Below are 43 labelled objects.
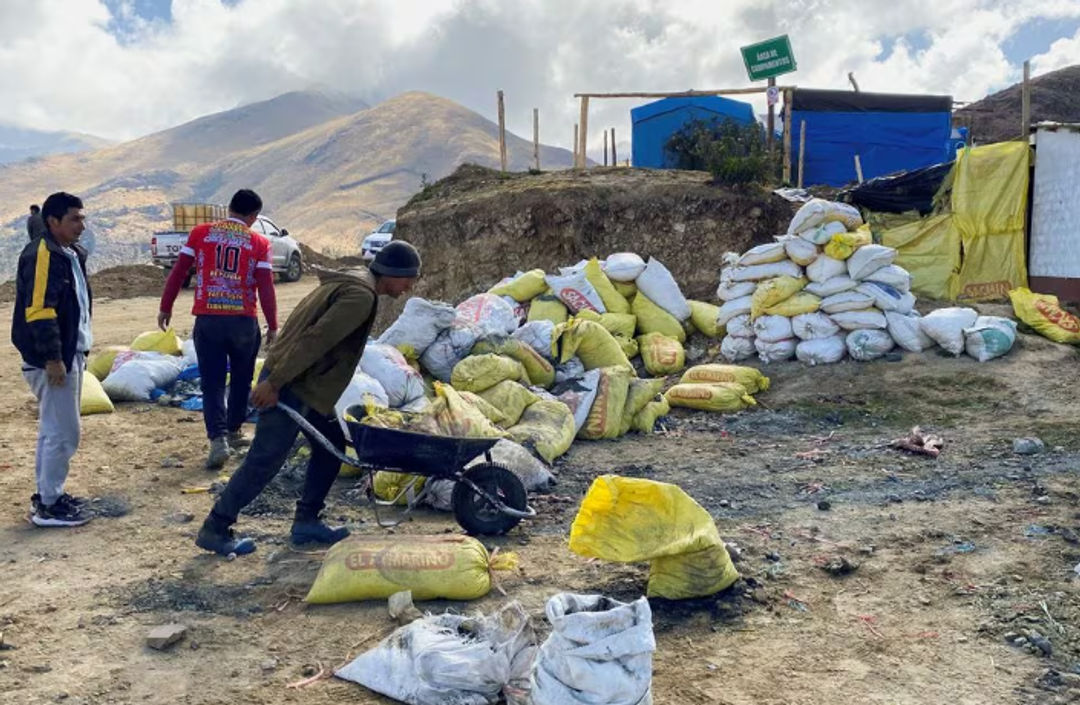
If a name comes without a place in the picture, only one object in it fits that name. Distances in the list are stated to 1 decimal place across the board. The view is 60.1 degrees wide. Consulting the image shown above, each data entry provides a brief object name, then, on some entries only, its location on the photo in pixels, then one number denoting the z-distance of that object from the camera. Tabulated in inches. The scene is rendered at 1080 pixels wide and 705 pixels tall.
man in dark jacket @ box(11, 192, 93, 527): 164.4
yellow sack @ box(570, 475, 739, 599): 135.3
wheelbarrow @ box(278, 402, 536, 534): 157.2
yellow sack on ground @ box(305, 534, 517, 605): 138.4
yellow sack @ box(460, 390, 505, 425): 227.5
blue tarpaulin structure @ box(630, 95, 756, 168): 659.4
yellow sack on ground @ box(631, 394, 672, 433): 260.4
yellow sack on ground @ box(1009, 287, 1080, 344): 318.7
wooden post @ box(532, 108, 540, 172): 608.1
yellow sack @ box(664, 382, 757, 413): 282.5
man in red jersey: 210.4
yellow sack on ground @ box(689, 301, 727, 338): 355.6
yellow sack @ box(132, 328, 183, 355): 314.8
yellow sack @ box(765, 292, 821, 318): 319.0
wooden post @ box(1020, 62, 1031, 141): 390.0
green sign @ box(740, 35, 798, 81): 528.1
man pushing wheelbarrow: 150.6
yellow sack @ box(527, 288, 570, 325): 339.9
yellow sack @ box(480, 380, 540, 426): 238.2
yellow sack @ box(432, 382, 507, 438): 194.1
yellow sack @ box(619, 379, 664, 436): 258.2
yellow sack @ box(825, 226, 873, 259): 313.9
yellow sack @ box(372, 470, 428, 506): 191.9
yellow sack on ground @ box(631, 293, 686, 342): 348.8
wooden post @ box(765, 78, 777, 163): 530.6
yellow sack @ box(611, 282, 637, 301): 358.6
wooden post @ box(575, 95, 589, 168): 535.2
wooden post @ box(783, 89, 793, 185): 517.7
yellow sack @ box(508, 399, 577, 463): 220.2
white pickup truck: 703.1
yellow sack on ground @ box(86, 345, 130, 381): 306.3
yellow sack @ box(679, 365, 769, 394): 294.7
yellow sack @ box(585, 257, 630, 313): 347.9
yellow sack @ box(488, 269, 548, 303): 355.6
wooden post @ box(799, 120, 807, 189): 588.1
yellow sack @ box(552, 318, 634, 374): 288.7
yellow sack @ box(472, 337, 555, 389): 268.9
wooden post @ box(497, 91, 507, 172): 565.2
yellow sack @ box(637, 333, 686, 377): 328.8
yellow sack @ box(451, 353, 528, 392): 246.8
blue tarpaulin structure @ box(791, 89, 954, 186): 631.2
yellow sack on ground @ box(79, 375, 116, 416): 265.9
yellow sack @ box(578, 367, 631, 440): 249.8
